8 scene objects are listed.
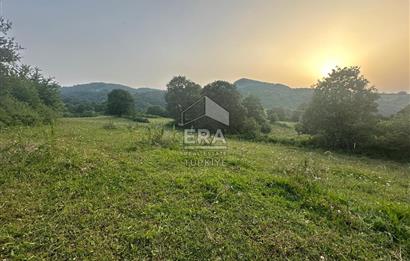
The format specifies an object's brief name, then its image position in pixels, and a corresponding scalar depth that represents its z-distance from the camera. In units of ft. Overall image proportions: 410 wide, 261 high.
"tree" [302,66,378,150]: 52.80
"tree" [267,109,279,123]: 138.82
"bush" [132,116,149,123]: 116.86
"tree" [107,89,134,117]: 144.36
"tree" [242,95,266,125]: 100.32
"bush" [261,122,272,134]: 99.34
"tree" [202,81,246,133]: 86.12
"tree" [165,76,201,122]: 103.09
